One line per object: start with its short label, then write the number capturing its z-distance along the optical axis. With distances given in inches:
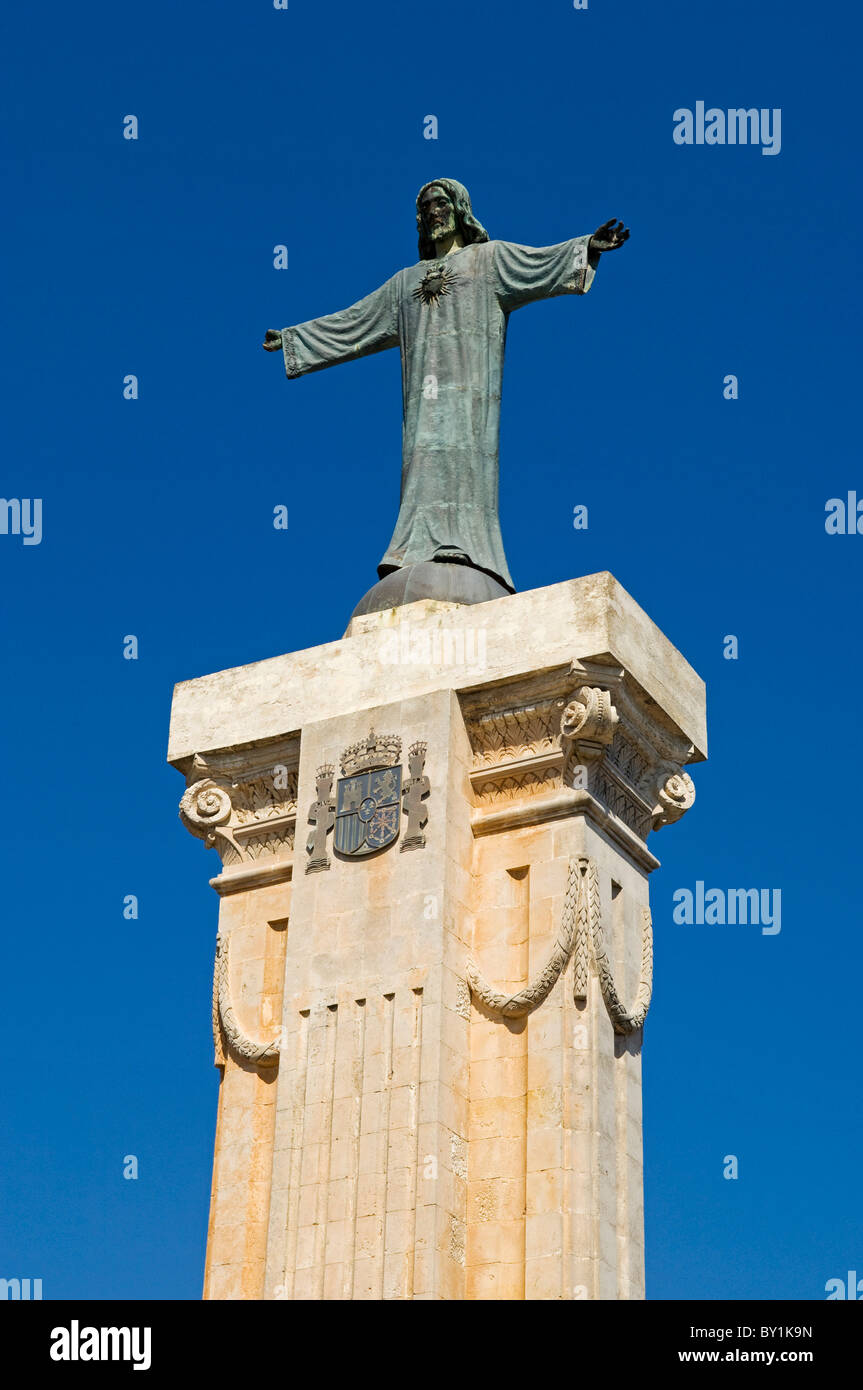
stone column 762.8
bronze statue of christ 920.9
